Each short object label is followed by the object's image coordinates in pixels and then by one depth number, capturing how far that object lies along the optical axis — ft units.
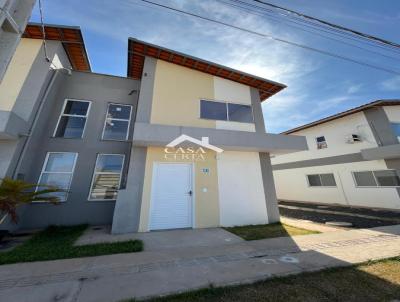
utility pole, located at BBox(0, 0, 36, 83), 7.22
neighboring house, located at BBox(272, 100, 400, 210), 33.81
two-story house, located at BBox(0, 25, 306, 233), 20.22
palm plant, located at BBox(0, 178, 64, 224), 13.78
